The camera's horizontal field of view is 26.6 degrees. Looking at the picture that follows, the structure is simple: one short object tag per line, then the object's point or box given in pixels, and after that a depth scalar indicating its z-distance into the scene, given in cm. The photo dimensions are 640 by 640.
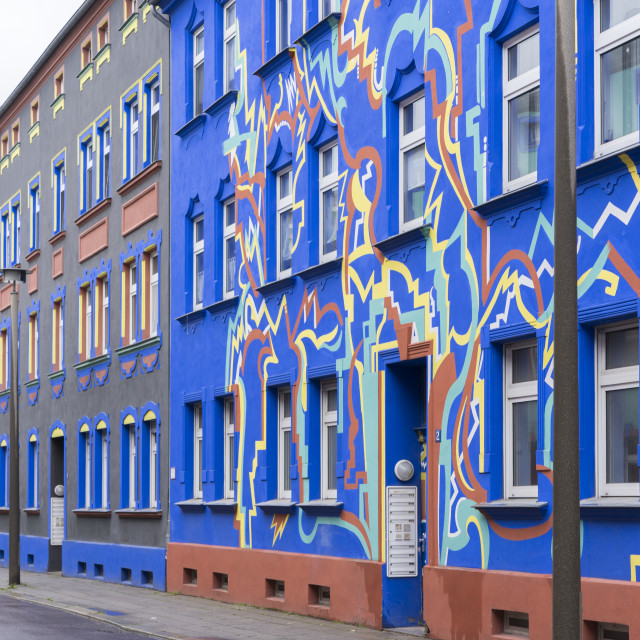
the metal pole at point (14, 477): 2639
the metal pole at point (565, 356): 838
